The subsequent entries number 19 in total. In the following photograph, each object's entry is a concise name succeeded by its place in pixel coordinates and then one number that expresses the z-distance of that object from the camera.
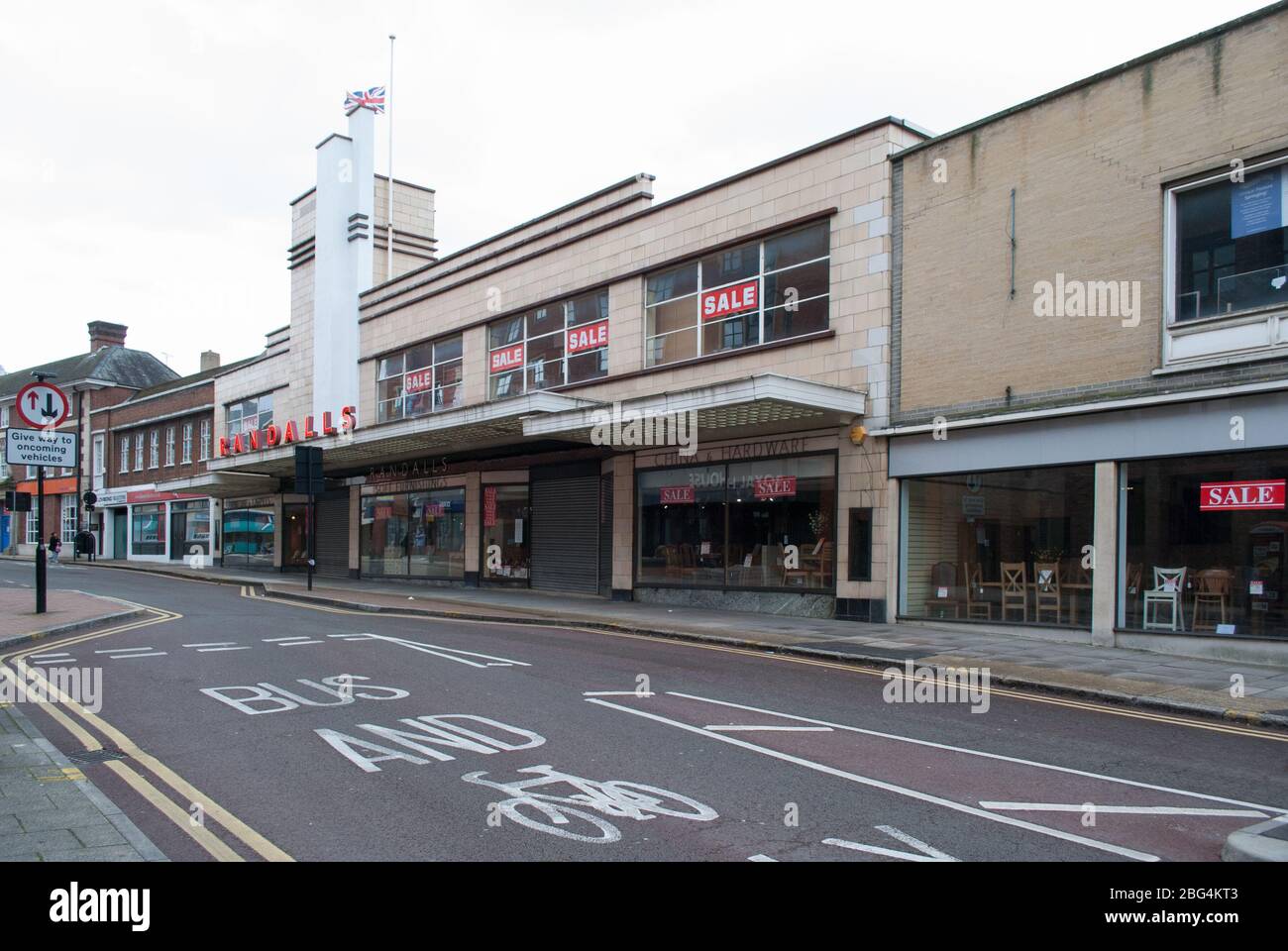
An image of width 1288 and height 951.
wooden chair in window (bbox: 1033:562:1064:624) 14.67
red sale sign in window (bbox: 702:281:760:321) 19.42
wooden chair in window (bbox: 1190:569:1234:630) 12.77
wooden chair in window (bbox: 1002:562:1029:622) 15.22
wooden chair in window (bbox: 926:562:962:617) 16.33
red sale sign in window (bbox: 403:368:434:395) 28.81
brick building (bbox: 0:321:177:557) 50.91
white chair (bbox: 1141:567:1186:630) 13.19
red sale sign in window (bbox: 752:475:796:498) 18.56
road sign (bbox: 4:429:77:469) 15.20
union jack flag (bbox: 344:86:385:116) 33.25
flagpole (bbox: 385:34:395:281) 33.34
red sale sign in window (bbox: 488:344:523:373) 25.48
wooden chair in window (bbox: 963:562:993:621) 15.78
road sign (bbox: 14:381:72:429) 14.74
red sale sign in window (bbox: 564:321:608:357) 22.80
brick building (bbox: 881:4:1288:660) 12.45
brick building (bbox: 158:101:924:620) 17.44
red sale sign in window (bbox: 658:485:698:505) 20.64
